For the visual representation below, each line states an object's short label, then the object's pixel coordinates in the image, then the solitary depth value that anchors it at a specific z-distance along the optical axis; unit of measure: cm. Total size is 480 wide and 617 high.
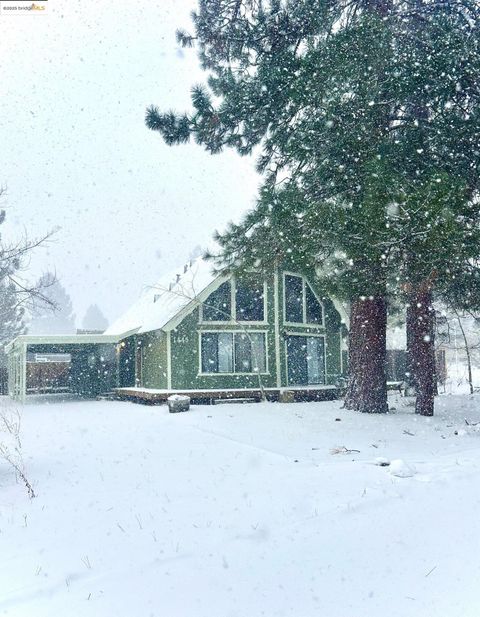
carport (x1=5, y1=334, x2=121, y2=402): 2025
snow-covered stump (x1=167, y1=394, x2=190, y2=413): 1495
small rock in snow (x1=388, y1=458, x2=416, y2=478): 636
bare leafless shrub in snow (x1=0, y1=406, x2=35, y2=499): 687
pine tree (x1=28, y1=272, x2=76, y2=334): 10075
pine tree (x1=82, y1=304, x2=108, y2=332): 12101
